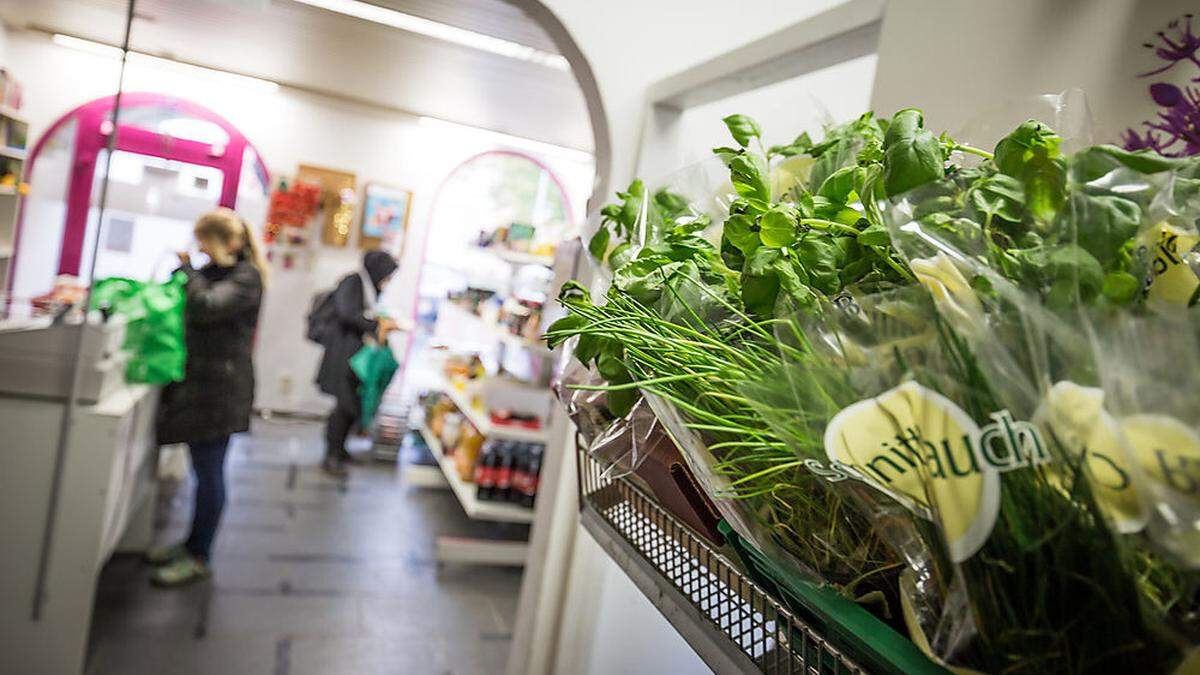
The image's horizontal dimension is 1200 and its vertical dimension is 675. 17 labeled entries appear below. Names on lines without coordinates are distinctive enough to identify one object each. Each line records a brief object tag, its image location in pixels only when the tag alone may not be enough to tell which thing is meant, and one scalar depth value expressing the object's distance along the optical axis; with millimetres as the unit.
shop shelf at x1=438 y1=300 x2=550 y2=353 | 4438
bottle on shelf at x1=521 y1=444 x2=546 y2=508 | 4602
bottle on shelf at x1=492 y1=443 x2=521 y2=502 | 4598
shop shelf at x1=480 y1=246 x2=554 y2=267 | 4958
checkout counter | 2832
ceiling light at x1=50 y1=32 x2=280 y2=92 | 6789
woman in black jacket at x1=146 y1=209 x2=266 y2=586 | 3680
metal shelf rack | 587
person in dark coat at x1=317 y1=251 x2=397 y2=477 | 6012
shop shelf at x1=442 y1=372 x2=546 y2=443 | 4441
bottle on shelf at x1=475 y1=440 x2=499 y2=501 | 4598
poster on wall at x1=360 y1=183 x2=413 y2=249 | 8078
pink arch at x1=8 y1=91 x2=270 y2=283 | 6797
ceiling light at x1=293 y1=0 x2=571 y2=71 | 4824
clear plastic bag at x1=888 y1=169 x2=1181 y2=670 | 373
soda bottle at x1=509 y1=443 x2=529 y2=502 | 4605
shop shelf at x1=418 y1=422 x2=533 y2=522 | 4508
